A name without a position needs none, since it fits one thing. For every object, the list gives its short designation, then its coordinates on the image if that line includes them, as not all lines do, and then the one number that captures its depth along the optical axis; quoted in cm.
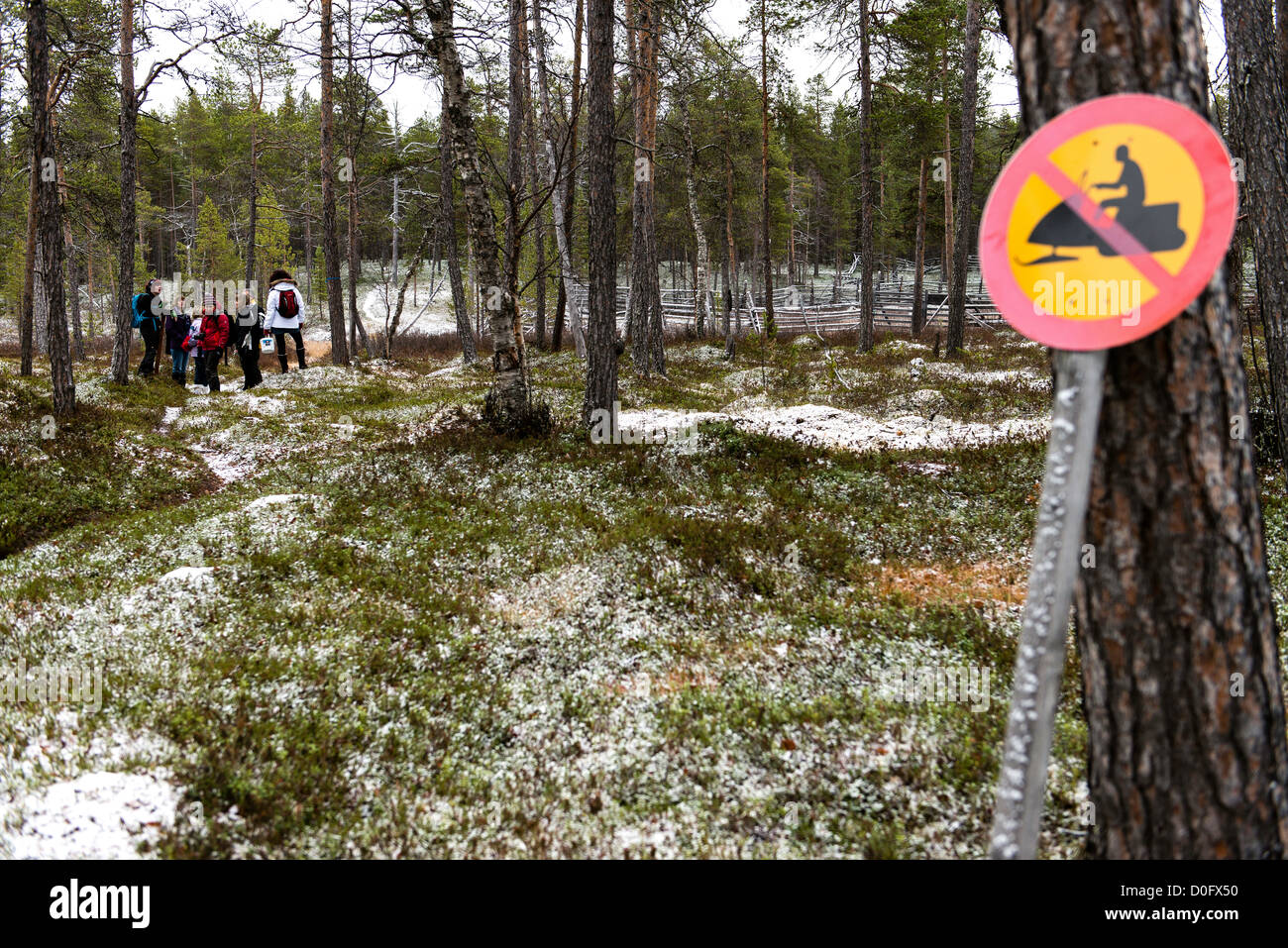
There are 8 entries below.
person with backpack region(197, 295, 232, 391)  1757
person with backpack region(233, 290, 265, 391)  1827
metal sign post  205
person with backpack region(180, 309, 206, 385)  1786
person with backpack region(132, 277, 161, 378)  1723
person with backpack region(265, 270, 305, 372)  1792
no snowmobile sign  199
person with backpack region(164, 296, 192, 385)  1797
